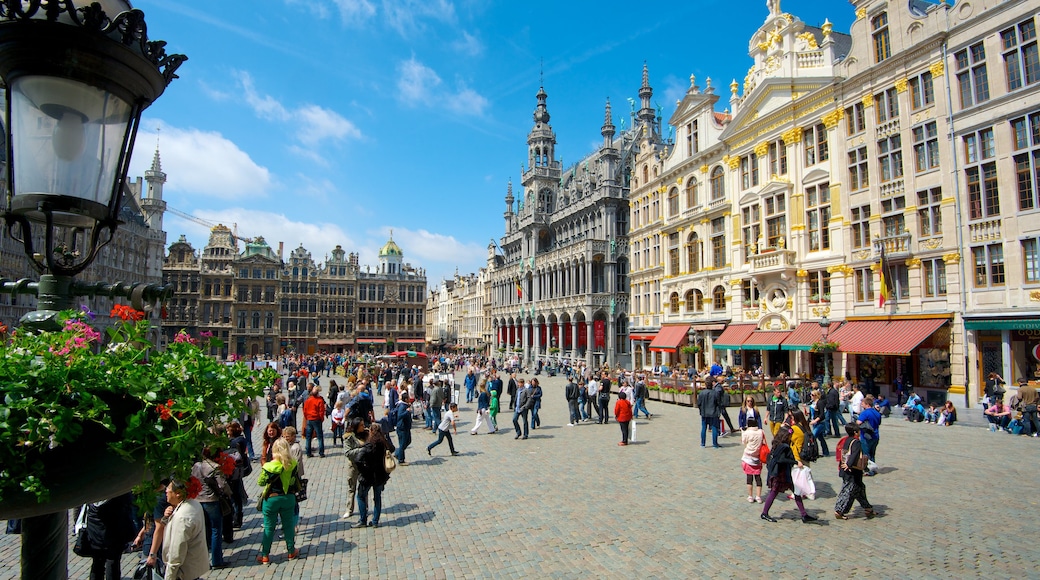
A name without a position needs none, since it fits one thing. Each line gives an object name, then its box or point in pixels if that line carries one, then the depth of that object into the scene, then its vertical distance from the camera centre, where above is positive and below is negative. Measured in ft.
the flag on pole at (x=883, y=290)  77.77 +5.37
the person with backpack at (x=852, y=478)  29.19 -7.87
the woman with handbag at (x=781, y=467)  29.68 -7.37
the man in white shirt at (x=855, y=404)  48.85 -6.96
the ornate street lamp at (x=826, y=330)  73.84 -0.08
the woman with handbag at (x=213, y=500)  24.39 -7.13
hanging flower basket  6.39 -0.92
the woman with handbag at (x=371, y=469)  30.12 -7.22
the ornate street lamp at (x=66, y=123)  8.57 +3.71
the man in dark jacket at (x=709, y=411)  49.14 -7.00
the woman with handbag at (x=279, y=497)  25.21 -7.29
